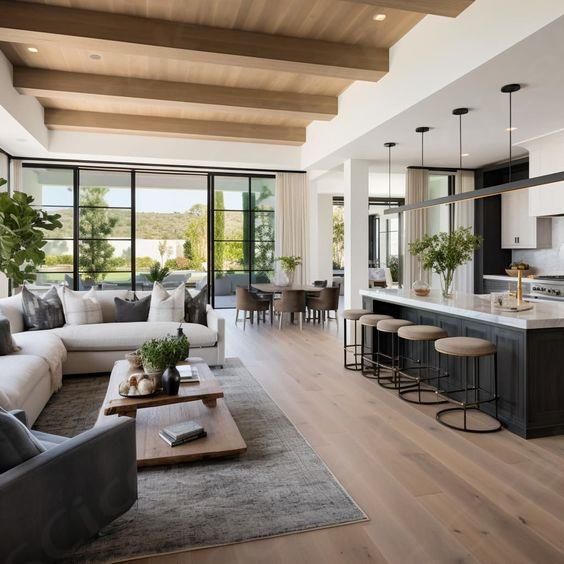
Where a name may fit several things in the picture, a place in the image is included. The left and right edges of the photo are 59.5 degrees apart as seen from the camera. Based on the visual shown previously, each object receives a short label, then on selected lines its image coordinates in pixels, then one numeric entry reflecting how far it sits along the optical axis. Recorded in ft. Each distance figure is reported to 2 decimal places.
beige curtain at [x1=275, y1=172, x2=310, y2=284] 33.83
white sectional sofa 14.11
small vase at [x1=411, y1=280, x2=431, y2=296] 17.26
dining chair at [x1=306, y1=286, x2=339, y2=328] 27.84
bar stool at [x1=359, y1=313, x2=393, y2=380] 17.26
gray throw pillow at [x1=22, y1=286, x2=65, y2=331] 18.11
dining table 28.36
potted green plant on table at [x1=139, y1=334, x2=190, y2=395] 11.55
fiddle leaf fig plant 13.21
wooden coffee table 9.75
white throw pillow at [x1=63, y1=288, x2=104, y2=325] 18.70
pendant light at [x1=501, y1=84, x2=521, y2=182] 14.25
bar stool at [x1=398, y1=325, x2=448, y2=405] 14.14
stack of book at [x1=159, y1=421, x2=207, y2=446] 10.15
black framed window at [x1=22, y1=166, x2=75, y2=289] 30.40
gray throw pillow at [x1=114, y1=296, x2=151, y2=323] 19.30
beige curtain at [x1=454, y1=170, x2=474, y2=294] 28.76
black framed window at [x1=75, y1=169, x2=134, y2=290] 31.19
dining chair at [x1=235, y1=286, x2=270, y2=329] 27.73
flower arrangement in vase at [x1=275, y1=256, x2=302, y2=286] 30.66
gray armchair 5.89
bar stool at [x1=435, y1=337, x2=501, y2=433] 11.97
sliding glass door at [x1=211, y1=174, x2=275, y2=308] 33.96
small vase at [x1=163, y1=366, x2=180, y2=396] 11.35
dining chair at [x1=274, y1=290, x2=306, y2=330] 27.09
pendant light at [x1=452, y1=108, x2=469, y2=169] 16.53
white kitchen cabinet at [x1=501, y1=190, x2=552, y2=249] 25.18
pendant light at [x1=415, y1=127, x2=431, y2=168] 18.94
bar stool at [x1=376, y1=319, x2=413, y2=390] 15.64
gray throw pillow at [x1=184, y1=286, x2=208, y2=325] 19.92
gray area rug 7.50
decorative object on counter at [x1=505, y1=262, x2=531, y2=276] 26.35
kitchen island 11.75
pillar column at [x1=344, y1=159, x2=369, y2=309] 24.00
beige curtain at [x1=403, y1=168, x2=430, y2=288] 27.86
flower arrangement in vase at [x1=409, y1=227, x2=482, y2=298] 16.21
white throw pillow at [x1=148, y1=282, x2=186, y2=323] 19.33
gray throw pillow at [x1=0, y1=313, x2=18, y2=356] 13.93
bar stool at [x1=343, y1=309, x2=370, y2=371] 18.34
